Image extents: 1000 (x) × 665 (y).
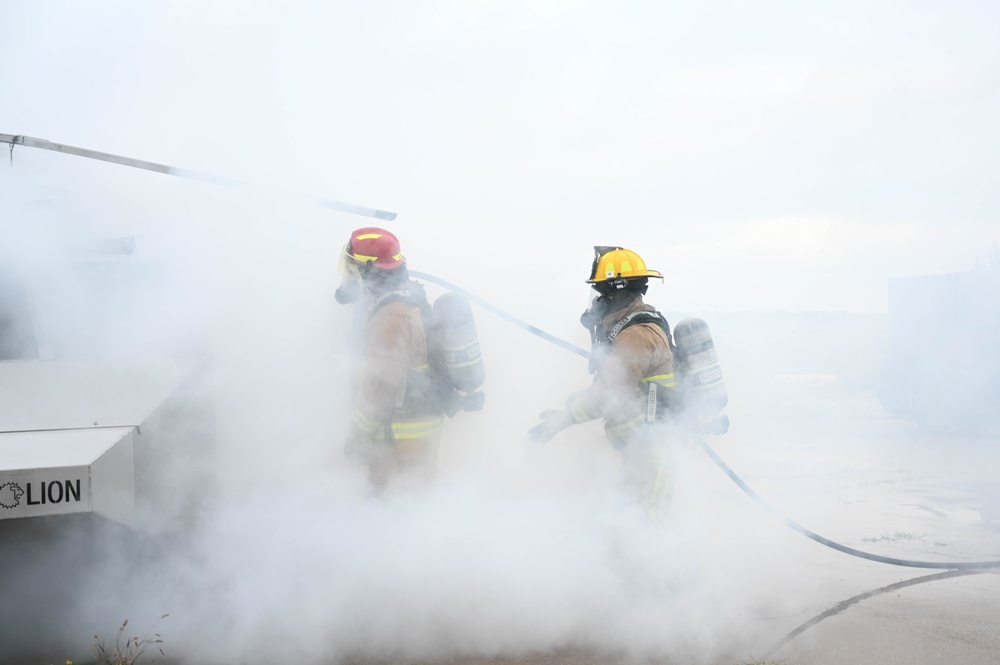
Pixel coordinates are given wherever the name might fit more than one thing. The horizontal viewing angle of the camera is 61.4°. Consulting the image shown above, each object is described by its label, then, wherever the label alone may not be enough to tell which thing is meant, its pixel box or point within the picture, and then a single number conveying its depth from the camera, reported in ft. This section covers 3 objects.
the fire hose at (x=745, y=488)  17.42
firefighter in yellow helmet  15.21
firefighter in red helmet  14.82
